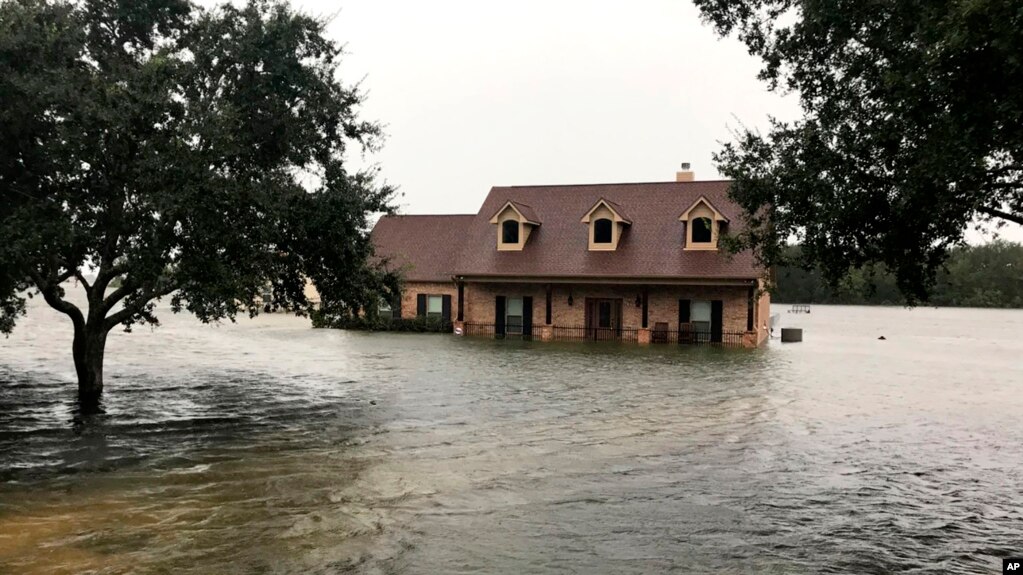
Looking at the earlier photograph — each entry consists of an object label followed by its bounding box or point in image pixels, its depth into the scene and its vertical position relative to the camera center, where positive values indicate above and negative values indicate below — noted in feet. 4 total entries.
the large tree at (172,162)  44.11 +8.79
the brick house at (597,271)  115.34 +4.77
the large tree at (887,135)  24.82 +6.88
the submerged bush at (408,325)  136.26 -4.94
